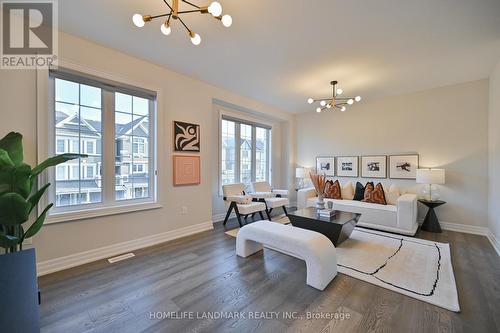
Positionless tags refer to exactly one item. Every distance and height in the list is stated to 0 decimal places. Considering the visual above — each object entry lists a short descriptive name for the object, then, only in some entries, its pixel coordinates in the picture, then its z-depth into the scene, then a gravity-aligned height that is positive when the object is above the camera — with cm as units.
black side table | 383 -99
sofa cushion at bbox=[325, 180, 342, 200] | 487 -60
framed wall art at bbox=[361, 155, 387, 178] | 473 -3
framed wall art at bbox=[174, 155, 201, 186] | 357 -9
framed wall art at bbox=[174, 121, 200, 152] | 357 +50
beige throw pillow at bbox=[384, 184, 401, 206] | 425 -61
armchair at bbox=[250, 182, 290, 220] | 459 -70
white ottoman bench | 211 -89
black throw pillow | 464 -61
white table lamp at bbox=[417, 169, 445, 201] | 373 -20
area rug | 203 -122
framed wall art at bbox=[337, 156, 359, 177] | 513 -3
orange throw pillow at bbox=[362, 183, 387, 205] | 430 -62
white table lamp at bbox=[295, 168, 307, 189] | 578 -25
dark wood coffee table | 299 -87
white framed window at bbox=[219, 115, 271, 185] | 499 +36
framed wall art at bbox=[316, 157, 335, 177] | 554 -3
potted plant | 136 -58
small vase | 354 -64
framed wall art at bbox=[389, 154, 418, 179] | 436 -2
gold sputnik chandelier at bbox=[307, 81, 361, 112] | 379 +148
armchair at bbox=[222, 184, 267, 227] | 407 -76
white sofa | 360 -89
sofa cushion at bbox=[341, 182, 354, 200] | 482 -62
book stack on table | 323 -76
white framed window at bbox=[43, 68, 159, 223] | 258 +30
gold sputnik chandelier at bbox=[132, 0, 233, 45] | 165 +127
